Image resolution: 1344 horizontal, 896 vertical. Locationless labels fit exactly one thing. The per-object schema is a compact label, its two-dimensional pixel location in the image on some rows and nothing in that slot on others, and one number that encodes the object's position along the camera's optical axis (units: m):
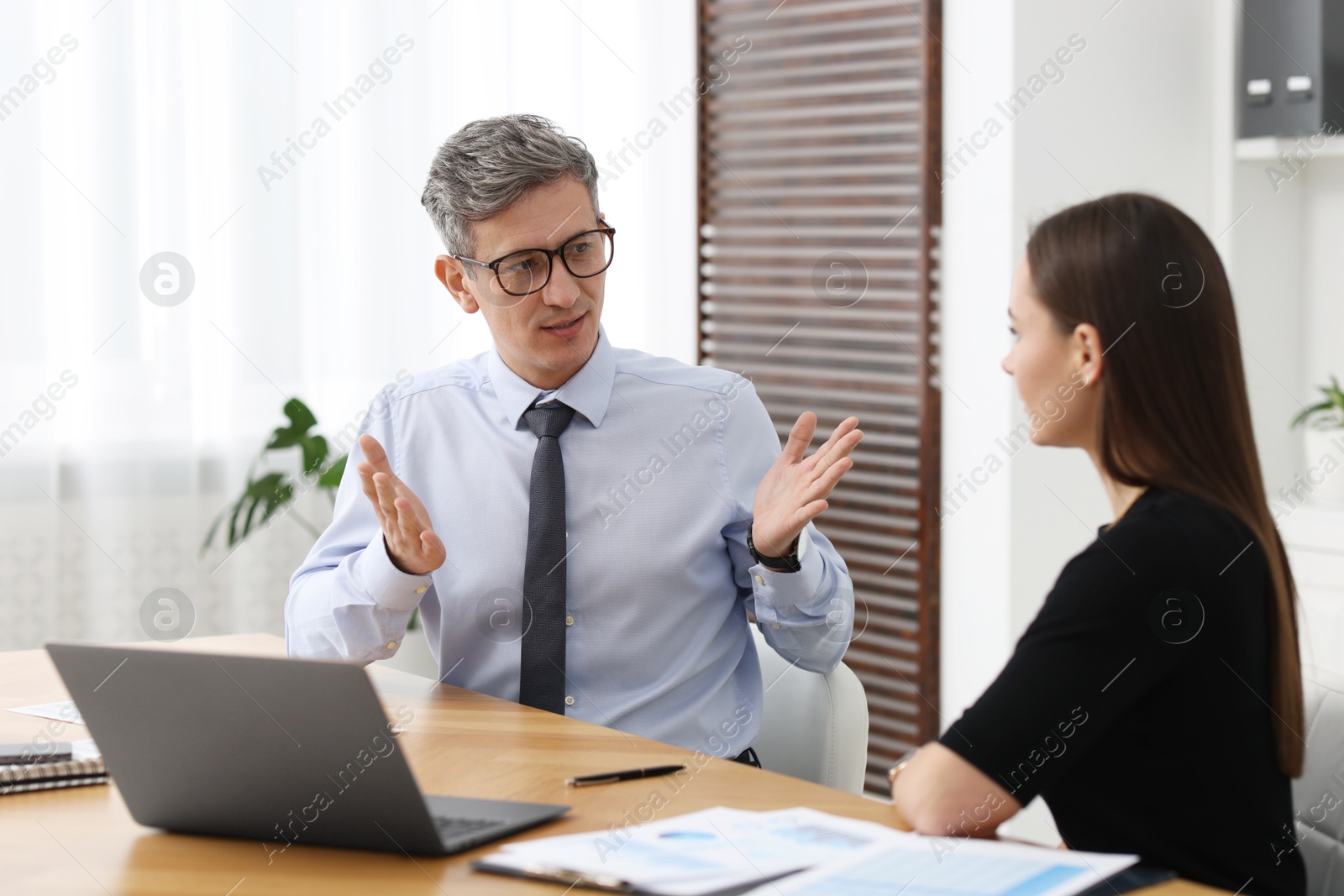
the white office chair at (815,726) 3.23
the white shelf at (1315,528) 4.14
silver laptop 2.76
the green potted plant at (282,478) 4.43
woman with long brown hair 2.79
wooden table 2.75
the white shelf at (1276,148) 4.23
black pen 2.93
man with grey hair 3.28
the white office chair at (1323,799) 2.88
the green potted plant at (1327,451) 4.21
